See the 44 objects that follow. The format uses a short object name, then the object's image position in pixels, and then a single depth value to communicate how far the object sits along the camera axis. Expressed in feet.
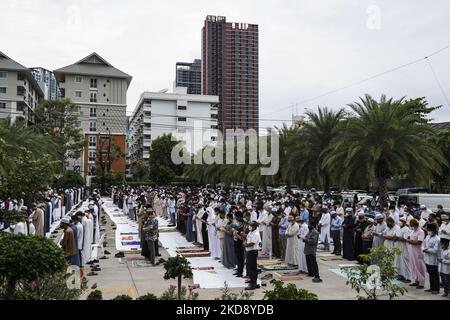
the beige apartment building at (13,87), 208.74
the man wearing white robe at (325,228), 52.75
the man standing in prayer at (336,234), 50.47
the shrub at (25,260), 19.49
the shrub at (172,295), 23.20
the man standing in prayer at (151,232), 45.03
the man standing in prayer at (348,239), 47.24
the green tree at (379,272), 22.61
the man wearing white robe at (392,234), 38.01
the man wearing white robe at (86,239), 42.04
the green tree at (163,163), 207.92
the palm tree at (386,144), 70.74
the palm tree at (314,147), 92.89
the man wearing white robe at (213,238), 49.21
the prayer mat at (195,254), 50.31
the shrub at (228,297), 20.86
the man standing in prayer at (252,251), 35.22
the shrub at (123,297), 18.27
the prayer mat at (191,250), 52.85
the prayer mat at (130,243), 58.85
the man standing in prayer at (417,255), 35.60
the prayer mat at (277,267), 43.31
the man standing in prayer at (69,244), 37.91
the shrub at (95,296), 19.97
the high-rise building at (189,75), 520.83
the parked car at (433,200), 82.07
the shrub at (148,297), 18.50
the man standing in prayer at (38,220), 52.06
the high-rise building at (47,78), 458.05
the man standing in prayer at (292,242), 42.94
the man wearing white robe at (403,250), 37.35
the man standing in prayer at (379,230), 41.09
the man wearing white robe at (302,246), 41.09
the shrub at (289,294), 18.54
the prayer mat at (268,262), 45.80
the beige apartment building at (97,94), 246.88
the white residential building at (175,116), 281.54
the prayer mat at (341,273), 37.22
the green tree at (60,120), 145.69
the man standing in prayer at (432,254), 32.71
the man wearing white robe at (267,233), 51.06
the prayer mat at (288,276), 38.63
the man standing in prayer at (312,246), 37.83
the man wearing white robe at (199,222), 55.01
